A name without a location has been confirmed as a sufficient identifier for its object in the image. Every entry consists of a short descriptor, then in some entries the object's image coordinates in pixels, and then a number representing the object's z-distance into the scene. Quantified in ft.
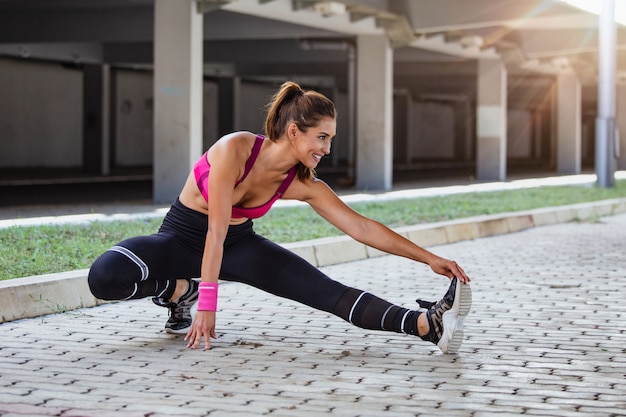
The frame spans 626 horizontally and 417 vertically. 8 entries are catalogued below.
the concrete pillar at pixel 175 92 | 56.59
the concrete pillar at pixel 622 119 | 132.46
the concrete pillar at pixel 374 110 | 75.41
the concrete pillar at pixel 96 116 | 109.60
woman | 16.79
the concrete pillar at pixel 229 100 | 135.64
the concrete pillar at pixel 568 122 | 117.29
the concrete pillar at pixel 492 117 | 97.40
